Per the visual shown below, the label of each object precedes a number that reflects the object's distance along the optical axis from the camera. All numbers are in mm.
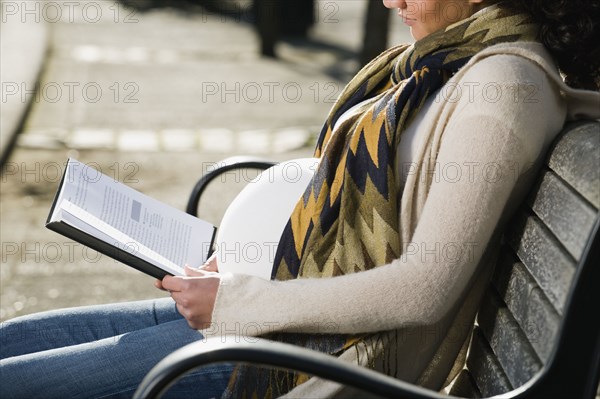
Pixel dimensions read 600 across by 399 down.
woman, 5589
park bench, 5458
